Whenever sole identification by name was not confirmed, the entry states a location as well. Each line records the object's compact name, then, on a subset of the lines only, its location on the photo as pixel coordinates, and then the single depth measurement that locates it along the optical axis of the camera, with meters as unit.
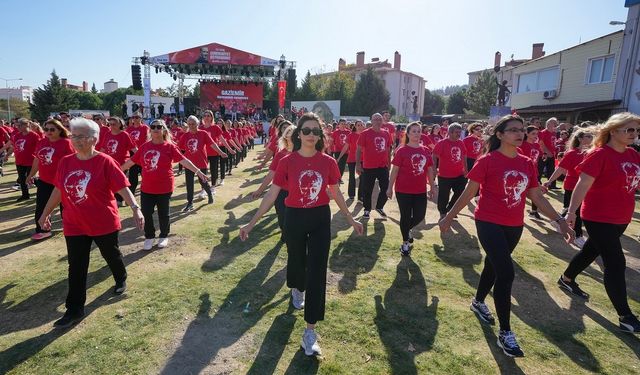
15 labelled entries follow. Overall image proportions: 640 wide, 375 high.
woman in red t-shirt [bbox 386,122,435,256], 5.74
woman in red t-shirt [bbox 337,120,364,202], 9.91
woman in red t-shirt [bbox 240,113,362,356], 3.29
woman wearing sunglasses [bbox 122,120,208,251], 5.71
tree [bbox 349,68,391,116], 51.16
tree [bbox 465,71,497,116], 51.34
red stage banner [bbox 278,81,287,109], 34.66
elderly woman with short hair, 3.62
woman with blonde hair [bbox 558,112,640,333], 3.83
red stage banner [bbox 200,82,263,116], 37.34
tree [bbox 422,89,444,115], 73.12
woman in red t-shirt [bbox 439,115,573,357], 3.43
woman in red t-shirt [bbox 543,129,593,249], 6.00
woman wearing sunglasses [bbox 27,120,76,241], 5.43
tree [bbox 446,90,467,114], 62.30
